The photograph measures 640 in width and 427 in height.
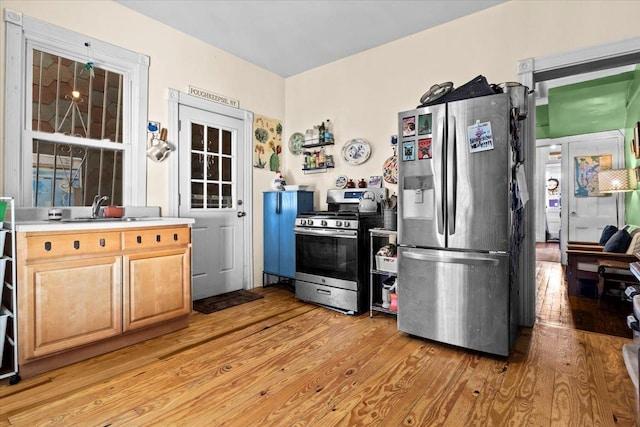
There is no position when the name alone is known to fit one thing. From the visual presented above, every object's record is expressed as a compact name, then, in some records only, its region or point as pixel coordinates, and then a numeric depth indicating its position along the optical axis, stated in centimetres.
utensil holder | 300
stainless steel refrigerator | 218
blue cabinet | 386
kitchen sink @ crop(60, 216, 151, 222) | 242
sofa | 356
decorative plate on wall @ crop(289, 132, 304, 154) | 432
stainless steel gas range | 310
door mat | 329
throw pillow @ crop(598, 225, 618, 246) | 439
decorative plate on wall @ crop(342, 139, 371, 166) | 371
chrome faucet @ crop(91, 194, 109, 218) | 258
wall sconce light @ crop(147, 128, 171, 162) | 311
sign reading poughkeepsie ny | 346
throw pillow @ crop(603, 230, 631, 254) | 373
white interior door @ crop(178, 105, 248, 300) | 346
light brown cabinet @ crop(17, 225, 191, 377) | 196
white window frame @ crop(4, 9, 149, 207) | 234
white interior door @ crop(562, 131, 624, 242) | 580
